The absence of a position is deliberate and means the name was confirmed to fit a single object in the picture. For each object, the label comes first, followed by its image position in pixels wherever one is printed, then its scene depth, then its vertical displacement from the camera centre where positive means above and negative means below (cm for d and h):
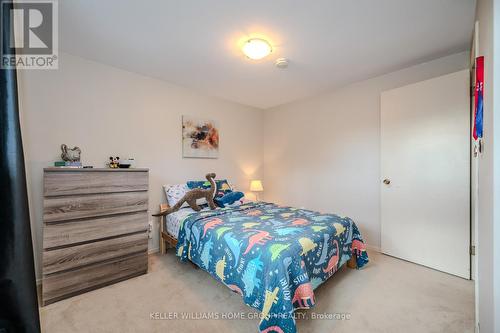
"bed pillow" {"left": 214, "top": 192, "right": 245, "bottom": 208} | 290 -47
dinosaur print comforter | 135 -72
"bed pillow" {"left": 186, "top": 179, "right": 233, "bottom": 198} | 303 -30
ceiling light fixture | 197 +114
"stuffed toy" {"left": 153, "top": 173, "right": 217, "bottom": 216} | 262 -42
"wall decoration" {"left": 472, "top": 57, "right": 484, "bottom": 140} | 119 +40
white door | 216 -11
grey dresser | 175 -58
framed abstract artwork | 318 +45
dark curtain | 96 -26
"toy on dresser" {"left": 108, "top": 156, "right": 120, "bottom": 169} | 235 +5
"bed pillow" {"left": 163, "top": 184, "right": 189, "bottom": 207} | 284 -37
